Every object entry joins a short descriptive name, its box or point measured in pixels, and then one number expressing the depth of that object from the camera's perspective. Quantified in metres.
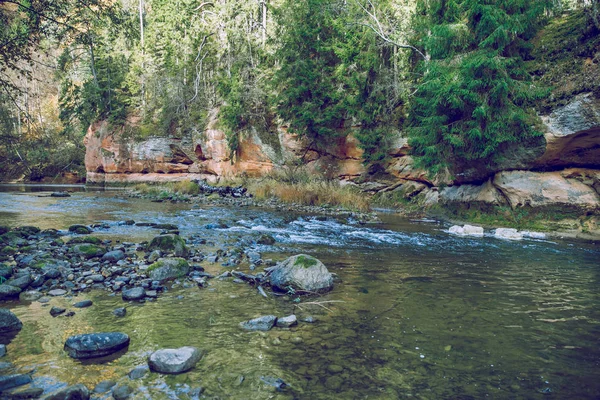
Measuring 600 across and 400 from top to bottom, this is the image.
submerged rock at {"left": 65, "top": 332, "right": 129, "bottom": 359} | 3.27
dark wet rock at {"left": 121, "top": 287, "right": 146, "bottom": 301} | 4.82
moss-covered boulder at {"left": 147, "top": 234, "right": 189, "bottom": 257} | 7.41
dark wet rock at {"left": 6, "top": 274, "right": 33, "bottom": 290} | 5.04
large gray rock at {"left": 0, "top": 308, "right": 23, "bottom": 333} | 3.74
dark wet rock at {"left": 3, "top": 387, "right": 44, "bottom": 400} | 2.58
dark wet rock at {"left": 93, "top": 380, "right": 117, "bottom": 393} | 2.73
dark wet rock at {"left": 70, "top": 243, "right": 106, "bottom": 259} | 6.88
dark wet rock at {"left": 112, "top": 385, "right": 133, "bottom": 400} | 2.67
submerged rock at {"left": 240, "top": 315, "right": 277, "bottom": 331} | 4.03
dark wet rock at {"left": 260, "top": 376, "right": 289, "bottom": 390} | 2.94
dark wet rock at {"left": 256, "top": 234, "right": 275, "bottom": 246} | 9.18
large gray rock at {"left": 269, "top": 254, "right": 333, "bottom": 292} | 5.39
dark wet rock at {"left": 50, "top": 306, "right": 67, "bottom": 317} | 4.21
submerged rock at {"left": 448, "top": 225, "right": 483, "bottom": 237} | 11.66
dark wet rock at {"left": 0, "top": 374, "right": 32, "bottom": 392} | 2.69
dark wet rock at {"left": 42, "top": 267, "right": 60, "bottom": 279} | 5.50
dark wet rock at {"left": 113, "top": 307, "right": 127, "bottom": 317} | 4.26
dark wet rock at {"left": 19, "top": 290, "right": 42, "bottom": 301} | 4.75
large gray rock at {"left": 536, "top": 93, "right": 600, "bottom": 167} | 11.49
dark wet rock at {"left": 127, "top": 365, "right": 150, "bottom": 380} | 2.98
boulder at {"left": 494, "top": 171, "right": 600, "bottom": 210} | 12.01
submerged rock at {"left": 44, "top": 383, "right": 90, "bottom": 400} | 2.54
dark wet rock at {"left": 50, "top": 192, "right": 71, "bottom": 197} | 22.73
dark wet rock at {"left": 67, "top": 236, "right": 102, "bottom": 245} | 8.07
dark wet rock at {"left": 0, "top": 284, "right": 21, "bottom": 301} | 4.73
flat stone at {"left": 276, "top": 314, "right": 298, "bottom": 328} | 4.12
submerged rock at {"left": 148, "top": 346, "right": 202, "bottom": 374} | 3.09
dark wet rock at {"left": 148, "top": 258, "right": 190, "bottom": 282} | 5.73
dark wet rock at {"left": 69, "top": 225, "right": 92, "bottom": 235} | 9.83
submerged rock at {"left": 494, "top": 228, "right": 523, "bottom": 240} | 11.17
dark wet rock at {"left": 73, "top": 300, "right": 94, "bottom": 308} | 4.51
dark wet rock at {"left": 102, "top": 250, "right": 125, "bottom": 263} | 6.65
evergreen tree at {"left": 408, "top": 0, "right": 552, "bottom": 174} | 13.25
